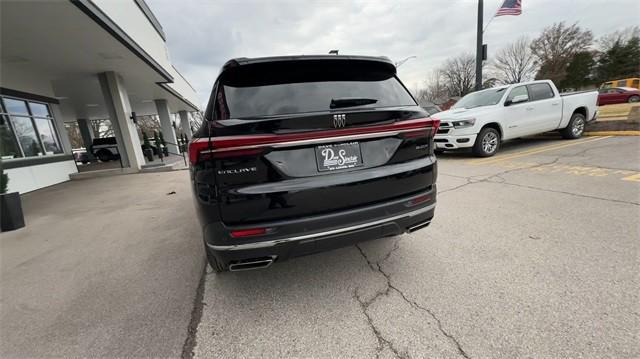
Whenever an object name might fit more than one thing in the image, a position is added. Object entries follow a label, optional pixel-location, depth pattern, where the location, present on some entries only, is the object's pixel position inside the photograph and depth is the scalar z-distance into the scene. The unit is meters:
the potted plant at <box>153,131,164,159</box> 12.32
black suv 1.60
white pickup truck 6.64
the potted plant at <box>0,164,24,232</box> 4.53
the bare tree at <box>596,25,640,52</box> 35.91
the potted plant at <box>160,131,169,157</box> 16.18
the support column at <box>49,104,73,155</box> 10.74
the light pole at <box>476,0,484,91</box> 10.45
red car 18.73
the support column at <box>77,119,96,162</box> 19.59
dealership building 5.46
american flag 10.17
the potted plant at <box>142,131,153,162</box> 13.58
